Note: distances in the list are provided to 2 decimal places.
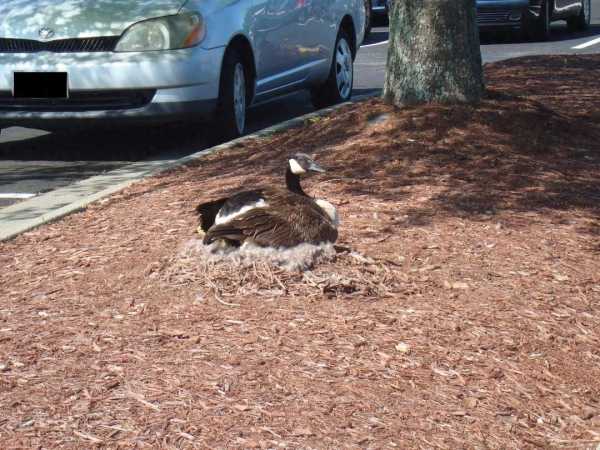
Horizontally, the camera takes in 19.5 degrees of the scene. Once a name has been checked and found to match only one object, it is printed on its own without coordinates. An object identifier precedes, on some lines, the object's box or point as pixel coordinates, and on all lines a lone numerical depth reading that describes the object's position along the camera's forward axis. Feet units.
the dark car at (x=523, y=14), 88.73
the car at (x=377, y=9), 107.97
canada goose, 25.19
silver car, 43.65
